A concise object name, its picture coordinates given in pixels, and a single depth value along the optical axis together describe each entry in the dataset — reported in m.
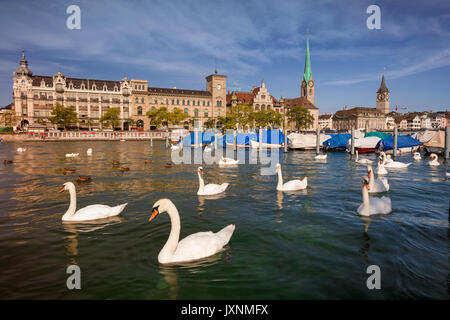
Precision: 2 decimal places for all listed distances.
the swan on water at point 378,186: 12.12
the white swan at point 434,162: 21.91
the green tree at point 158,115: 84.68
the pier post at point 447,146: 27.46
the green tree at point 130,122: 93.12
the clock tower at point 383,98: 175.38
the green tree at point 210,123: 102.38
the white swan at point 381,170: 16.62
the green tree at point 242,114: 79.75
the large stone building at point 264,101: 109.25
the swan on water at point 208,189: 12.06
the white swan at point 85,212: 8.57
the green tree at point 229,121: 83.56
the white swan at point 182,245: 5.90
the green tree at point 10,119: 87.11
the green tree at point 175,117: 85.21
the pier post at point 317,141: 34.76
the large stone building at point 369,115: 154.50
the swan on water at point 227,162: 22.33
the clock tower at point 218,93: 107.38
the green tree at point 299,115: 105.31
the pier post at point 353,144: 32.79
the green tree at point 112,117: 86.44
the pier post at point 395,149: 31.32
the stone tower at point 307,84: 146.88
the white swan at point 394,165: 20.22
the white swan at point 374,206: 8.84
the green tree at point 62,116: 78.44
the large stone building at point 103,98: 90.75
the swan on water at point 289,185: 12.62
